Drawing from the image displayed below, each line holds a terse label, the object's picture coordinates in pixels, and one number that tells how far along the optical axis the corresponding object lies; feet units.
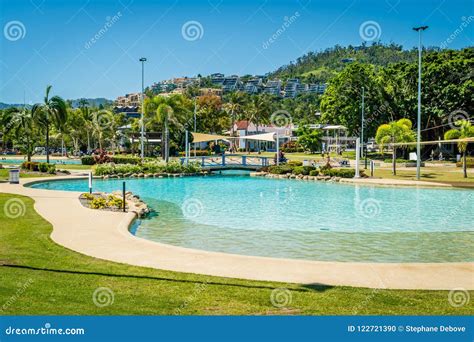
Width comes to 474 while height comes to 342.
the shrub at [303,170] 126.93
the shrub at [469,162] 145.79
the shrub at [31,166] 124.98
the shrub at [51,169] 120.47
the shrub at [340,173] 117.91
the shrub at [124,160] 154.36
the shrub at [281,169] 132.77
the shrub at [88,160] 158.20
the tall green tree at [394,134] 129.80
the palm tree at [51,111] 141.79
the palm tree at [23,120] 146.00
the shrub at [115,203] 60.90
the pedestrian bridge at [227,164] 148.56
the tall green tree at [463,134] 110.52
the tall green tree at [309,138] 241.55
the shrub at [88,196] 67.35
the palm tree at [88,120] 226.79
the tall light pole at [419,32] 106.42
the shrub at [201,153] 223.32
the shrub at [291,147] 261.24
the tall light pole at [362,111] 193.88
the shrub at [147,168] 124.88
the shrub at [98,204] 59.88
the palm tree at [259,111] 306.14
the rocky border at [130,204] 59.72
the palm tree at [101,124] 221.25
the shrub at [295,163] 139.54
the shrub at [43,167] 122.52
